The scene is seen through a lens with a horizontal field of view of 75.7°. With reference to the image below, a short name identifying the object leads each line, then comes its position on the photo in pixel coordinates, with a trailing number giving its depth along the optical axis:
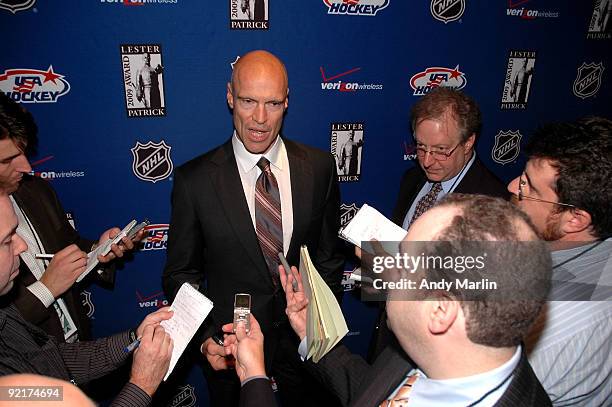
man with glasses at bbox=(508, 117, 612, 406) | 1.39
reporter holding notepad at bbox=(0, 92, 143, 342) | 1.93
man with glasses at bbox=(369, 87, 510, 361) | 2.53
